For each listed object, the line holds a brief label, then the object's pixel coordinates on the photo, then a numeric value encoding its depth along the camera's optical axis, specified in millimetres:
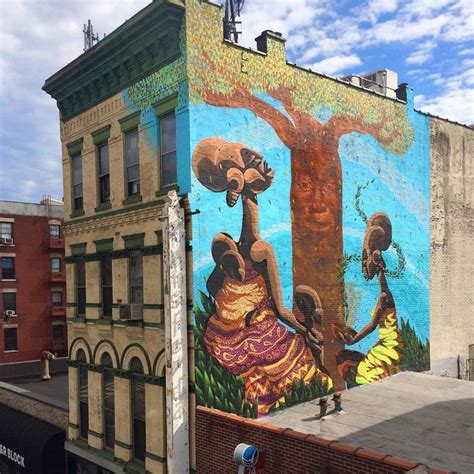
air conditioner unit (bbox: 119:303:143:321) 15148
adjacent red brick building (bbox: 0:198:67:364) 38209
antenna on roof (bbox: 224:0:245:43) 17473
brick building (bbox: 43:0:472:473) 13648
